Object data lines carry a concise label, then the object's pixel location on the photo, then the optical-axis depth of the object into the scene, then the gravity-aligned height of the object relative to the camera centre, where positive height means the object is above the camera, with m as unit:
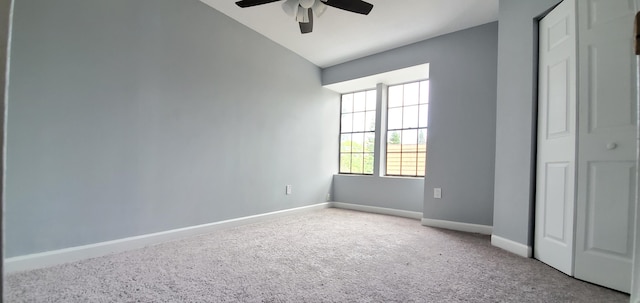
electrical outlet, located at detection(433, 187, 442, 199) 3.29 -0.44
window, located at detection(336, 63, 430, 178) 3.93 +0.50
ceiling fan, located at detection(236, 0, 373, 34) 2.13 +1.20
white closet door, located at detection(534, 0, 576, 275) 1.88 +0.16
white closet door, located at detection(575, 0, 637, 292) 1.61 +0.12
